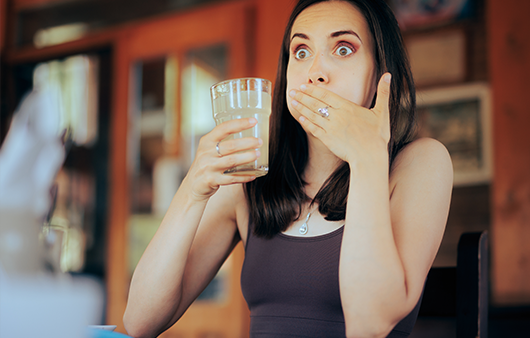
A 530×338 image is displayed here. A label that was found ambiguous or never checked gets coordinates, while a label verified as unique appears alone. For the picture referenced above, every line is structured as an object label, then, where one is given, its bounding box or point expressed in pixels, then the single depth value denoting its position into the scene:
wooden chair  0.87
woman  0.79
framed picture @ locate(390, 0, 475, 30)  2.90
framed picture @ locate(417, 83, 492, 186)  2.75
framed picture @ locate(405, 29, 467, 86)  2.91
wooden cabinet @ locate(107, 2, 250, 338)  3.13
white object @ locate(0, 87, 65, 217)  0.36
